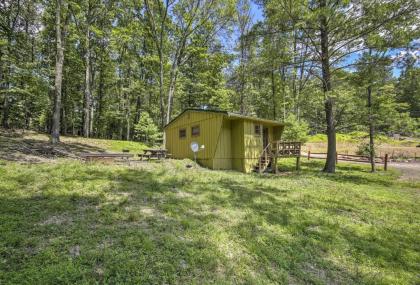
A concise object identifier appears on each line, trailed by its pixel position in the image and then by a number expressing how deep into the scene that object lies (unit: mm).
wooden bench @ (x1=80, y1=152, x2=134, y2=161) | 9276
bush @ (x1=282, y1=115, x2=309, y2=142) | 20328
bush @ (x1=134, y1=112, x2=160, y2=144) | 20378
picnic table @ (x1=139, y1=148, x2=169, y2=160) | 12334
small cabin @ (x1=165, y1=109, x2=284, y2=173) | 11804
